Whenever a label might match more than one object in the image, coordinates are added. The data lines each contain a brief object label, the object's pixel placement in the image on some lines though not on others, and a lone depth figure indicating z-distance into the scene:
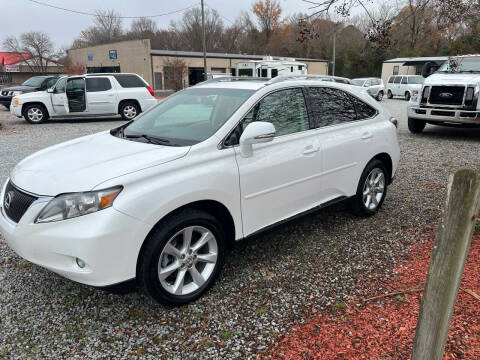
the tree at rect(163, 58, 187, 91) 30.97
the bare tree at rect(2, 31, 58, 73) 44.91
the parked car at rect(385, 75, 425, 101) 24.69
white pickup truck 9.12
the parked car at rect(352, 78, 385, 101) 24.76
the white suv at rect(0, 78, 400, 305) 2.39
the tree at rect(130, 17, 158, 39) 53.41
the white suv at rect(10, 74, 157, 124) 13.16
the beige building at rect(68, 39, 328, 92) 35.62
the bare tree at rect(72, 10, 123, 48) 53.69
